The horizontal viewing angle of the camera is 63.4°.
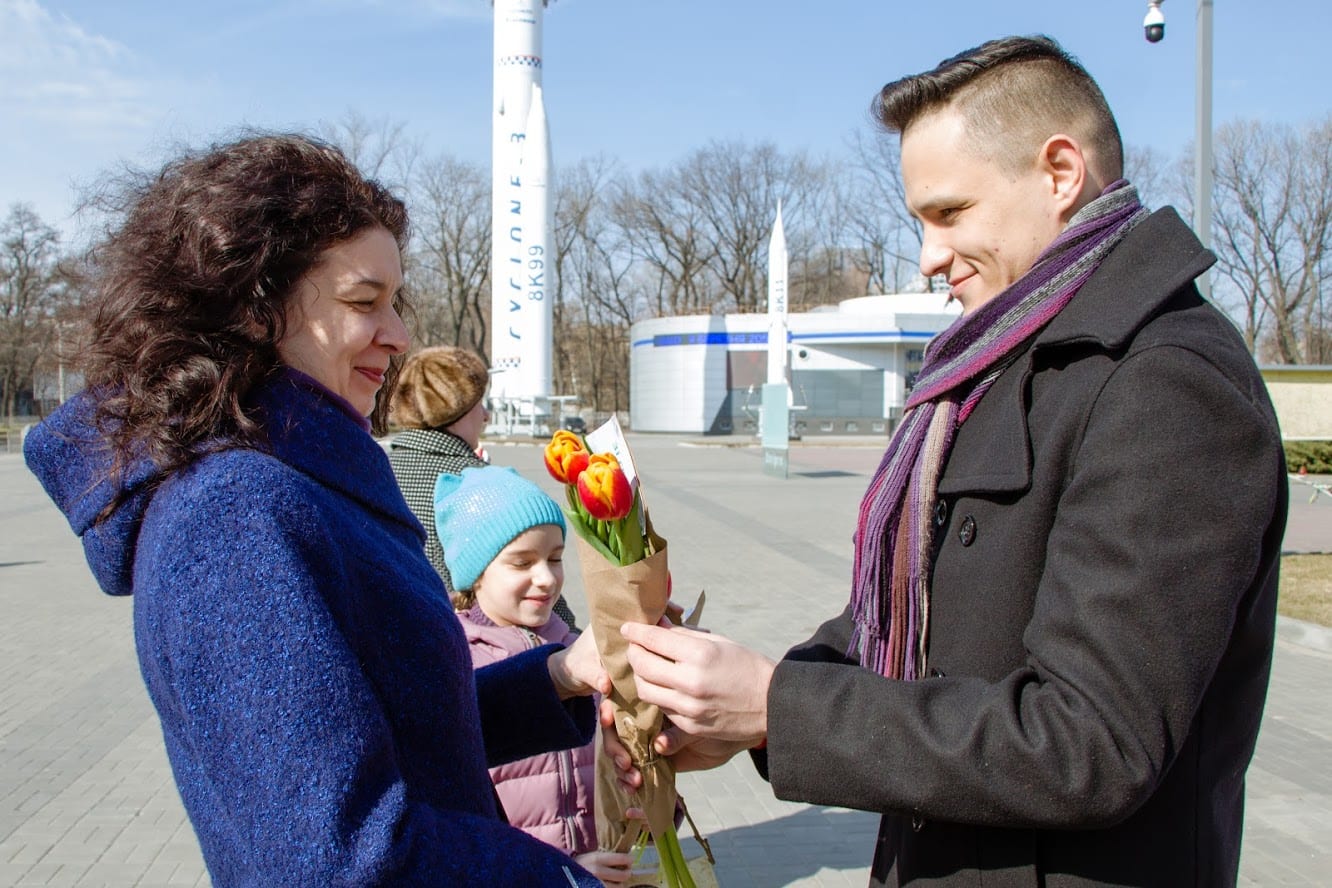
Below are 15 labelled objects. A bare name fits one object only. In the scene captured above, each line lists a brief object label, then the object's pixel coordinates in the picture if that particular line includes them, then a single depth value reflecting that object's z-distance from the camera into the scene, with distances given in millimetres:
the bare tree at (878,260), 58219
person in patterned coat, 4418
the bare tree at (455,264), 55562
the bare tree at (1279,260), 45062
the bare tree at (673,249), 58688
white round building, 43844
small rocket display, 32938
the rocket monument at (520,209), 32281
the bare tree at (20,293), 49594
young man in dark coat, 1340
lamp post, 9125
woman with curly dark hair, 1267
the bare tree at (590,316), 57875
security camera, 9758
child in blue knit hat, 2947
